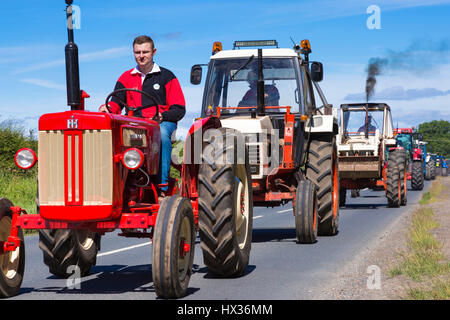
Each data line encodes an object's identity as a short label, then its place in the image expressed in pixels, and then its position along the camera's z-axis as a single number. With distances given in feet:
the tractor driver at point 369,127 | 77.51
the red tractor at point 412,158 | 114.42
